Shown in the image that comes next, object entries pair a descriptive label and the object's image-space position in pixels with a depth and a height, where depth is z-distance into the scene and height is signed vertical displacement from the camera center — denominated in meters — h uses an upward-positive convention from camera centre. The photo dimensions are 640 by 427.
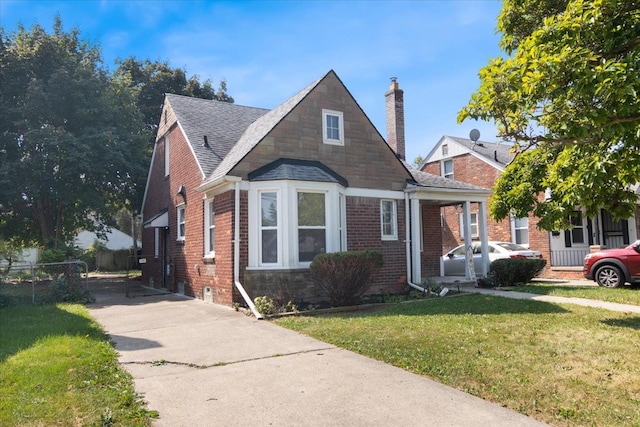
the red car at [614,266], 13.71 -0.88
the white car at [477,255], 17.33 -0.54
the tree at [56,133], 19.42 +5.27
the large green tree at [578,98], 5.05 +1.79
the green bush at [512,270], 14.85 -0.99
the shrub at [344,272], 10.55 -0.67
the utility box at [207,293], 12.84 -1.34
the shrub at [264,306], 10.05 -1.35
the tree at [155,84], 30.69 +11.44
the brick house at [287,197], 11.30 +1.39
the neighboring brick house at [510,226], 19.12 +0.60
